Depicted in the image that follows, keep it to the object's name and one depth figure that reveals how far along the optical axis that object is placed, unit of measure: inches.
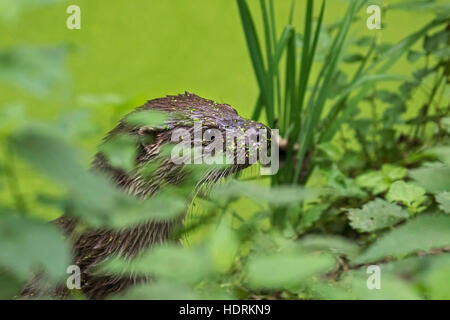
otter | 81.1
